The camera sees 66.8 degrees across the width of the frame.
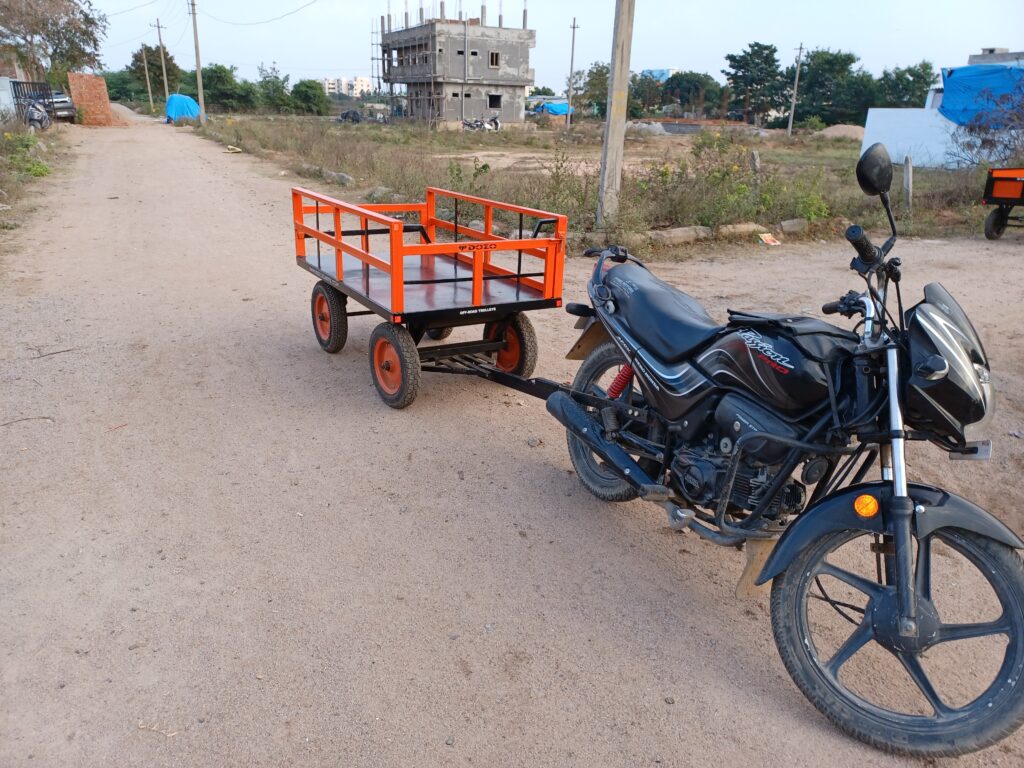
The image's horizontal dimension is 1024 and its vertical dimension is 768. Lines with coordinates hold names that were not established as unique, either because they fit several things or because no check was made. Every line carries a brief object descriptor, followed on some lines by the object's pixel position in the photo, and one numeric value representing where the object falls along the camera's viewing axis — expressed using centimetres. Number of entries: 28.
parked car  3384
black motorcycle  234
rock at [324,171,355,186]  1523
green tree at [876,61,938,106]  5319
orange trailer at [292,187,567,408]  467
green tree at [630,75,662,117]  6950
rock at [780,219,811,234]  1154
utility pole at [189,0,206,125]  3675
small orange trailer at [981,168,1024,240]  1100
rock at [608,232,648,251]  1000
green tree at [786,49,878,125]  5406
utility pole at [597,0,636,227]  996
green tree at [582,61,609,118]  5269
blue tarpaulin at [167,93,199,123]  4469
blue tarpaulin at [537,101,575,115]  6850
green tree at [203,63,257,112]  5941
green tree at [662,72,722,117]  6769
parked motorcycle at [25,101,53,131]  2589
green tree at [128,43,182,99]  6462
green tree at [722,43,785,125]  6094
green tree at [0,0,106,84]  3266
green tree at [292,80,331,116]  6197
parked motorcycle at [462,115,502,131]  5072
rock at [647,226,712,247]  1033
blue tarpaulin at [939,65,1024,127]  2397
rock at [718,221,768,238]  1091
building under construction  5400
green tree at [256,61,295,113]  6053
